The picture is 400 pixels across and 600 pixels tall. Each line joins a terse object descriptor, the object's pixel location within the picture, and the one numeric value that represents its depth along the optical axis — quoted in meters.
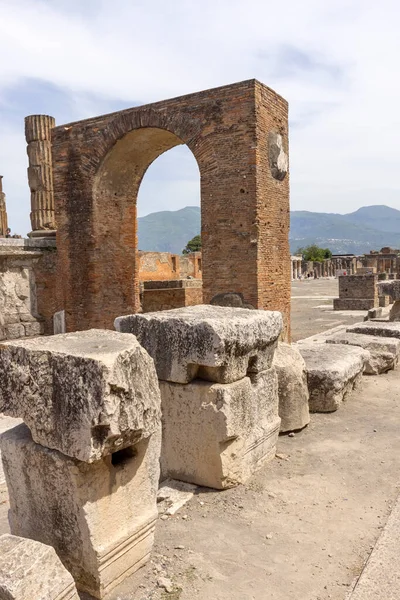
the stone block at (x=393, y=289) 10.06
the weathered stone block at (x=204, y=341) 3.42
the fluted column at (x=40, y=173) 10.45
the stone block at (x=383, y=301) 19.36
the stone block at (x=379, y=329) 8.21
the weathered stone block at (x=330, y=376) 5.38
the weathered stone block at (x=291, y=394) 4.68
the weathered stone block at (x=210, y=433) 3.51
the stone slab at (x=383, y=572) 2.33
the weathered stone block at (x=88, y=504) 2.41
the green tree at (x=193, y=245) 65.94
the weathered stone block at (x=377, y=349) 7.14
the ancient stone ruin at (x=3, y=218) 20.97
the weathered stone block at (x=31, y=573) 2.00
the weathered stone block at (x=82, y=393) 2.29
